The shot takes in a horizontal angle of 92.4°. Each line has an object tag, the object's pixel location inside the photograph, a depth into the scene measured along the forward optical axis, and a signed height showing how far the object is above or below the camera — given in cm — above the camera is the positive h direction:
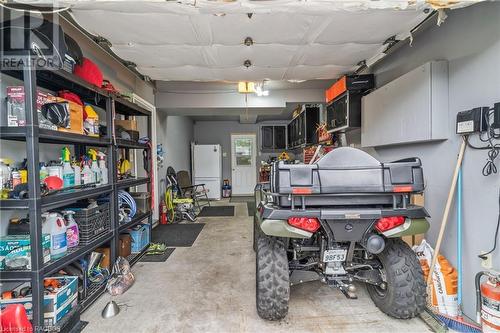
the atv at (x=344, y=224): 147 -39
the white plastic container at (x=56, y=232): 161 -47
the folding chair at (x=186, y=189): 546 -59
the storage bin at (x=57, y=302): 147 -89
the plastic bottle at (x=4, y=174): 143 -6
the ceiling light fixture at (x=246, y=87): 395 +125
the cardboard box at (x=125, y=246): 256 -90
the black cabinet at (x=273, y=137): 738 +77
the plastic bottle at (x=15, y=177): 146 -8
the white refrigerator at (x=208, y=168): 708 -17
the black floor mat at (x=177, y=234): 340 -112
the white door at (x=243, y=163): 775 -4
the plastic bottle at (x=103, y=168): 220 -4
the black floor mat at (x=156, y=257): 278 -112
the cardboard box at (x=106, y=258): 228 -90
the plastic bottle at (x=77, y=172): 187 -7
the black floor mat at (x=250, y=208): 523 -111
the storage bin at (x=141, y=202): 298 -49
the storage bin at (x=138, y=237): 284 -89
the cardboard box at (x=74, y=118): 168 +35
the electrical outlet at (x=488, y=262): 150 -65
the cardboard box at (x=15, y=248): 145 -51
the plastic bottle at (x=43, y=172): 159 -5
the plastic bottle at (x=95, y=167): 209 -3
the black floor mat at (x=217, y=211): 515 -111
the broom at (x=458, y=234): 164 -55
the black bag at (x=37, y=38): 138 +76
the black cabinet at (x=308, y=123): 502 +80
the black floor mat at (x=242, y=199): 689 -110
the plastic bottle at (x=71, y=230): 179 -50
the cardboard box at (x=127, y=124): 262 +44
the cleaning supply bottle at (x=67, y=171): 175 -5
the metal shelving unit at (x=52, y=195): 138 -20
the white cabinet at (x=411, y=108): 187 +47
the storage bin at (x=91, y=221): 188 -48
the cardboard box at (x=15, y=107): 142 +34
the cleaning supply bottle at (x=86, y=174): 196 -9
